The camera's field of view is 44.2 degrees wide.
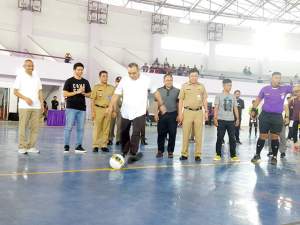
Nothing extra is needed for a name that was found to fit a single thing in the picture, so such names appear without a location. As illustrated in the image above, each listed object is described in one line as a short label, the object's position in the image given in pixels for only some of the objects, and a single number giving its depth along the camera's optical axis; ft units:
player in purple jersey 22.71
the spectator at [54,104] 70.85
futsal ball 17.92
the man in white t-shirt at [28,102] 22.04
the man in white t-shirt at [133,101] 19.99
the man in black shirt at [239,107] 37.47
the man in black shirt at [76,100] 23.32
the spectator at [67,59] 74.89
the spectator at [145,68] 84.46
